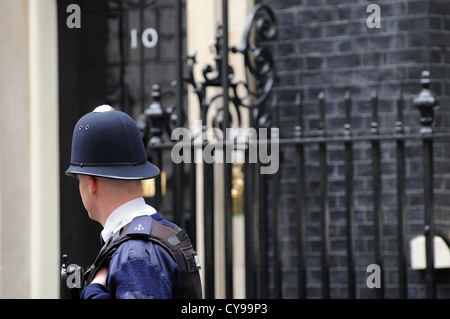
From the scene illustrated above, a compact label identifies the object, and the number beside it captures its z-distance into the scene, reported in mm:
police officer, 5934
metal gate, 11500
